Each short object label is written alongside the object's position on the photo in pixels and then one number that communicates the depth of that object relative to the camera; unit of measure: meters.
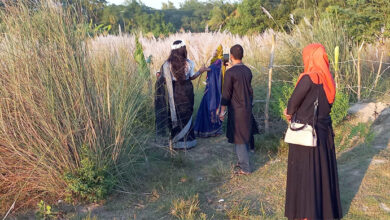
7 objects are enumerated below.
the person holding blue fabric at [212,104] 5.83
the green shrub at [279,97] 5.65
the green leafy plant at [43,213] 3.55
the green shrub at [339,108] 5.41
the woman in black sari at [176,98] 5.18
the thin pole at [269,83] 5.81
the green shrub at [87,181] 3.76
